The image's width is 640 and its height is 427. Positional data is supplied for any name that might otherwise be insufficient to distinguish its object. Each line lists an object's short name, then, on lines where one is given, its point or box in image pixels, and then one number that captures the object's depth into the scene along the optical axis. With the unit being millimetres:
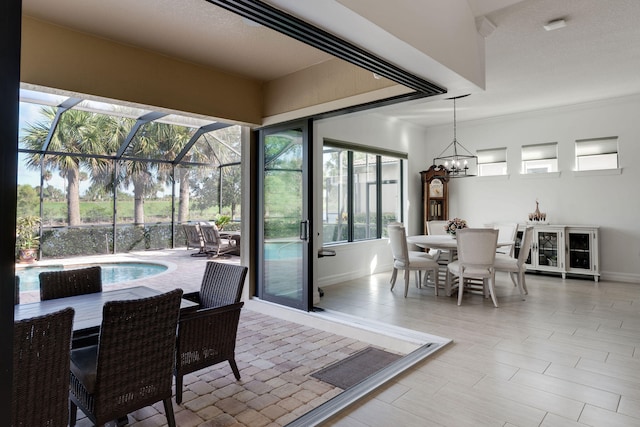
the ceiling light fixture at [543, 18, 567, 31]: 3369
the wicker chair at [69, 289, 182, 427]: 1803
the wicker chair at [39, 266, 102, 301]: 2656
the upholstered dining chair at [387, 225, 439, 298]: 5211
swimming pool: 6825
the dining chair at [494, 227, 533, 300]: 4969
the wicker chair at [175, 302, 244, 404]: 2395
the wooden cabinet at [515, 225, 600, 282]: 6059
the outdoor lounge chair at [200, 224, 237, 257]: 9594
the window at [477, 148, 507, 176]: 7227
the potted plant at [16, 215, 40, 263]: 8391
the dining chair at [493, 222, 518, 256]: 5952
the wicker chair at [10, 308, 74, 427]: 1454
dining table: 5065
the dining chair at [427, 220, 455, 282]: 6571
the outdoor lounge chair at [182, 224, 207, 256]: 10062
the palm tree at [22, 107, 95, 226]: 8938
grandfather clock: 7613
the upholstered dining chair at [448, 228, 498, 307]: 4527
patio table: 2080
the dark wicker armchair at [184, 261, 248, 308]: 2803
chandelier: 7508
